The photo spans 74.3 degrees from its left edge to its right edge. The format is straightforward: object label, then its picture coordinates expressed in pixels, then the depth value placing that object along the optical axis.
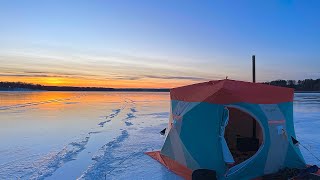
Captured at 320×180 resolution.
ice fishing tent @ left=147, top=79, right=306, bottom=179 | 3.73
